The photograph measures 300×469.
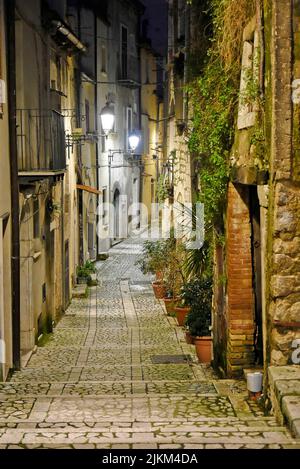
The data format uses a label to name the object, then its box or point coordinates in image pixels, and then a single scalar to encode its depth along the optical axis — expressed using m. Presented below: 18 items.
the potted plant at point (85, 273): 21.99
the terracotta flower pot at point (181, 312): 15.26
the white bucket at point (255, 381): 7.80
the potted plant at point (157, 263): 17.76
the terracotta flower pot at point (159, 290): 19.64
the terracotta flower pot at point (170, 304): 16.90
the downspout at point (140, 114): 36.18
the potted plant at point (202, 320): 11.60
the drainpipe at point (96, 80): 27.39
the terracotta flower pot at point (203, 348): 11.51
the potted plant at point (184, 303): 13.31
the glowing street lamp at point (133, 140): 26.36
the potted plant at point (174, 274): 16.11
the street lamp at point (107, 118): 21.22
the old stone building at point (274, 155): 7.00
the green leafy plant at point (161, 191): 18.72
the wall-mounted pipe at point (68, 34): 16.20
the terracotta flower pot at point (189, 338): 13.03
